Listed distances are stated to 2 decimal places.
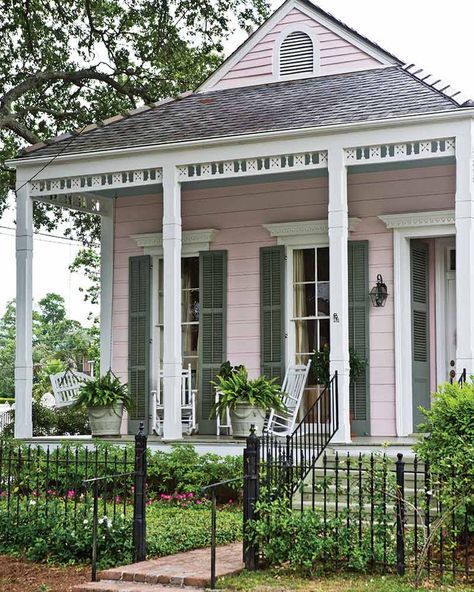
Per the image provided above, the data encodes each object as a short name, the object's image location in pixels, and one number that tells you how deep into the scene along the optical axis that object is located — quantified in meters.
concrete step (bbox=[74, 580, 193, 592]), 8.53
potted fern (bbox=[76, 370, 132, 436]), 14.69
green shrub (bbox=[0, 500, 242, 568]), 9.93
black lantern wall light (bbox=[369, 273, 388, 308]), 14.66
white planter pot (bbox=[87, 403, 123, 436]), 14.78
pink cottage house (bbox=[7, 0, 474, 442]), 13.05
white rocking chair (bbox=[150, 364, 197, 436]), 15.52
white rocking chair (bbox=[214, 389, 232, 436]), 15.15
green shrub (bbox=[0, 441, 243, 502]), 12.76
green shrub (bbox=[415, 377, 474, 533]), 8.69
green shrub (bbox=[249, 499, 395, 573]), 8.84
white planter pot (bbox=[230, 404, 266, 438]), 13.61
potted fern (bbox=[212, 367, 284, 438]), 13.59
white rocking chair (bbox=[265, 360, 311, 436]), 14.16
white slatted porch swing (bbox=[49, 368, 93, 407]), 16.39
